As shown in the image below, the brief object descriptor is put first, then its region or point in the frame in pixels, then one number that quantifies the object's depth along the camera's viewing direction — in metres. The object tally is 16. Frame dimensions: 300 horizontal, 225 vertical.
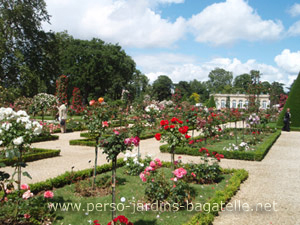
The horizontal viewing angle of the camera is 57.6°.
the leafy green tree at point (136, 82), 44.07
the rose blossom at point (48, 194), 4.53
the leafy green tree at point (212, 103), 41.97
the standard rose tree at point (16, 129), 4.39
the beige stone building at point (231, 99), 70.62
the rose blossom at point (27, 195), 4.36
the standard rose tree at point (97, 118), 6.26
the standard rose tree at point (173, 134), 5.75
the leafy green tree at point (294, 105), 21.17
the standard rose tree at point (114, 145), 4.12
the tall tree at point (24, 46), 23.08
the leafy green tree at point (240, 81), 89.50
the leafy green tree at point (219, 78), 100.36
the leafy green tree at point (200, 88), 92.43
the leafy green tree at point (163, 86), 74.00
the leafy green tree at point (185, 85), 89.88
